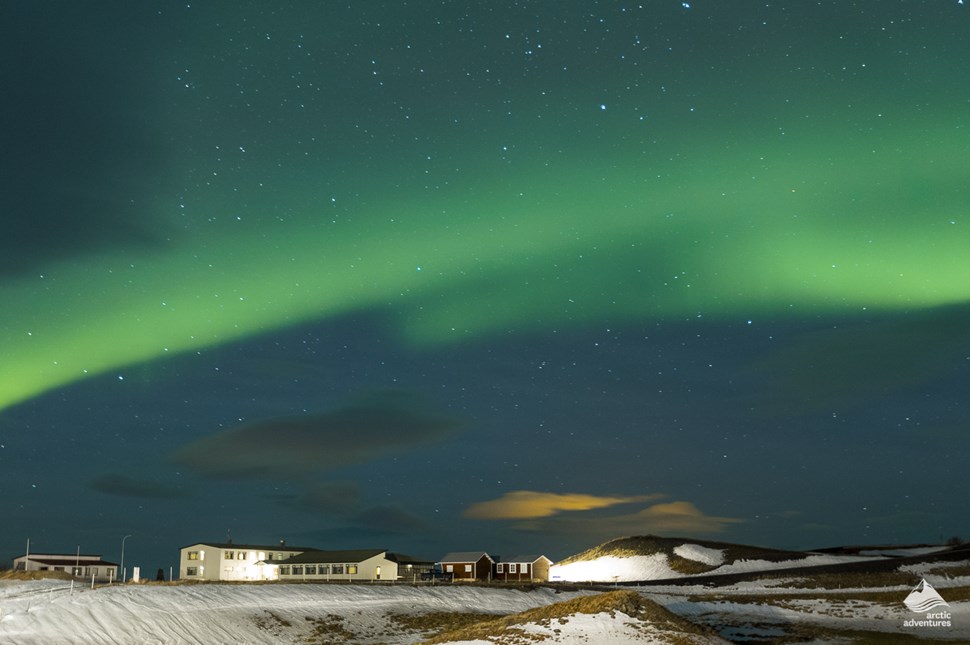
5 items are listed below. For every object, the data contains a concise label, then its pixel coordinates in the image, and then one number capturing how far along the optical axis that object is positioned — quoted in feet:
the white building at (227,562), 365.61
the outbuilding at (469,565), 391.24
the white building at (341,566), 344.16
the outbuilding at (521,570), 405.04
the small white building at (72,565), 392.06
